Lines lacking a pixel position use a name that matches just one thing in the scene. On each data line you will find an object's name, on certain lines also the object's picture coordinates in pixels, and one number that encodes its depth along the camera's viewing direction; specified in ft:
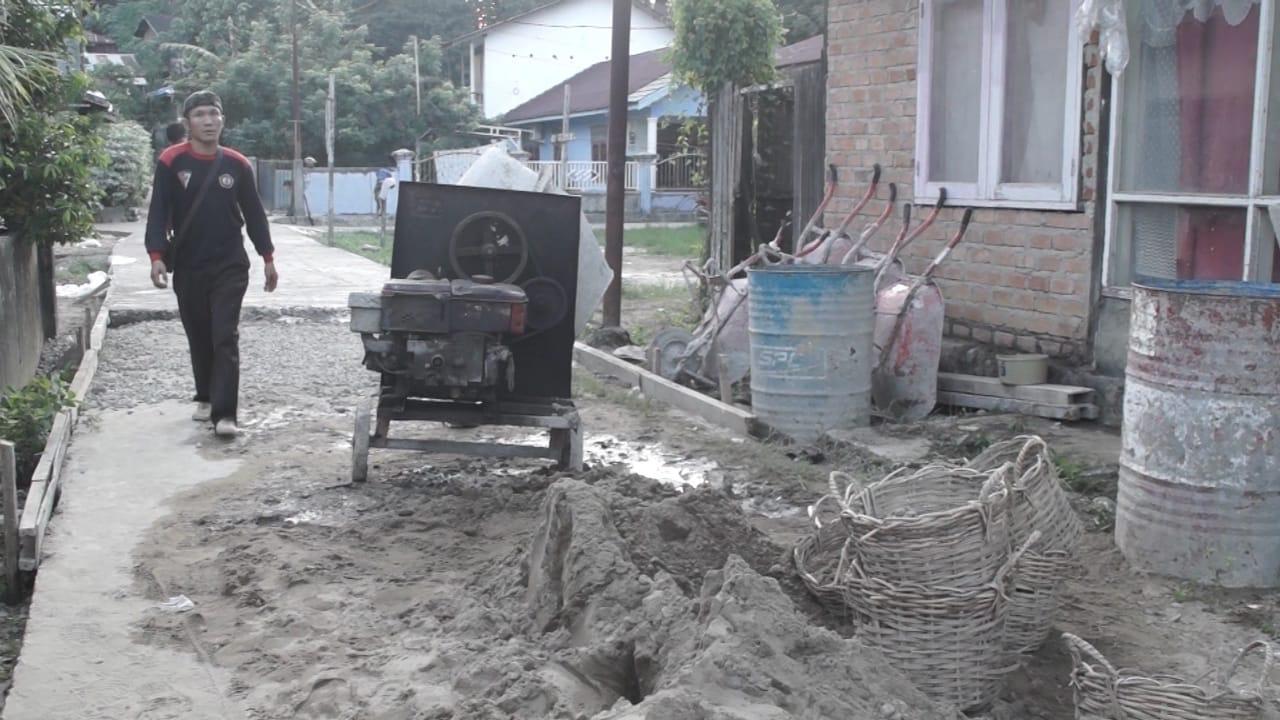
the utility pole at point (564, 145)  70.37
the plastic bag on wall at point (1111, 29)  22.23
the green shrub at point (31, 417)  22.79
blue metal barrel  23.86
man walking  23.93
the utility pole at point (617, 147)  37.32
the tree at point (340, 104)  138.31
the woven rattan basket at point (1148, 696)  10.95
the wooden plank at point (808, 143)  33.86
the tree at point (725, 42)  38.60
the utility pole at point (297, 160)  122.62
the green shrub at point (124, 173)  101.40
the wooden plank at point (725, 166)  38.45
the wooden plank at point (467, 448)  20.11
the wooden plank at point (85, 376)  26.99
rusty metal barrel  15.29
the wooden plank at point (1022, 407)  23.32
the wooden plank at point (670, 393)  25.27
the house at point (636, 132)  118.83
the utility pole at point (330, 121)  94.27
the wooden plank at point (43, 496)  16.83
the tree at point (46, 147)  29.63
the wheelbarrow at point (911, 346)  25.12
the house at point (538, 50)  152.66
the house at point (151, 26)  197.06
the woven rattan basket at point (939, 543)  12.09
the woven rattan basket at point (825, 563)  12.86
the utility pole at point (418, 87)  138.92
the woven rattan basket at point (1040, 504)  12.94
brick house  20.86
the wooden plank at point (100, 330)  34.55
